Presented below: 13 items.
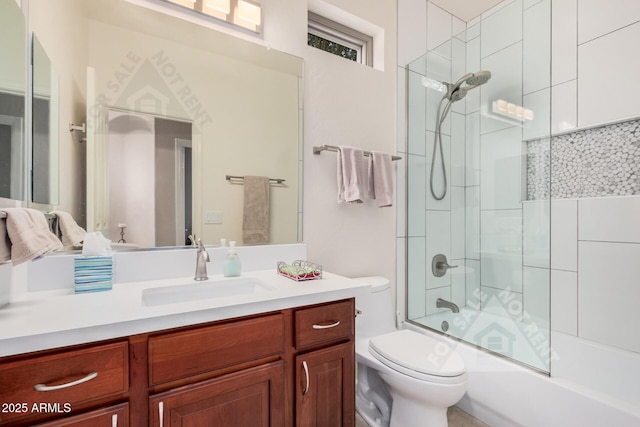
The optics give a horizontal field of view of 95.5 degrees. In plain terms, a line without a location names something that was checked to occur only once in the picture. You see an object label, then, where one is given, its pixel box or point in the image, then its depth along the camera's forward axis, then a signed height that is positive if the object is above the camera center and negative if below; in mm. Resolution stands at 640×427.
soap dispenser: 1314 -232
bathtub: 1198 -827
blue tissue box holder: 1033 -220
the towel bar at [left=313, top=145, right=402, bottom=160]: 1691 +380
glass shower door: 1634 +177
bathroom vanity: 686 -420
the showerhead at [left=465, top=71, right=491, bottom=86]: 1893 +895
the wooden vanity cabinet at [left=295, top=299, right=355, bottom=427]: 1049 -578
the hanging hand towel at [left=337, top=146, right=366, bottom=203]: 1706 +226
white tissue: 1087 -124
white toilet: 1238 -711
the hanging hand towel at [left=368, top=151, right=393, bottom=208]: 1819 +207
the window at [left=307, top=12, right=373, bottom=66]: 1854 +1171
